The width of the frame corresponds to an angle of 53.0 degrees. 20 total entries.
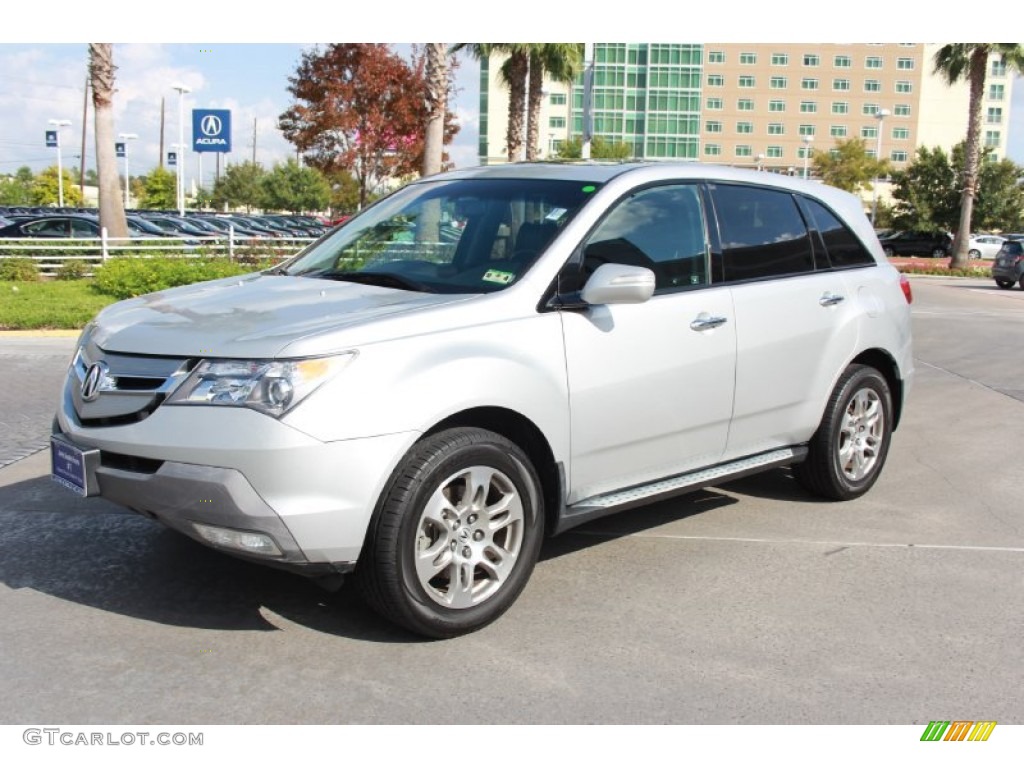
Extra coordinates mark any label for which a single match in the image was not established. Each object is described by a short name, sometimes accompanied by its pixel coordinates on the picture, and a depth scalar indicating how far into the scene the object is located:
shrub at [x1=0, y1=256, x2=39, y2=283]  19.50
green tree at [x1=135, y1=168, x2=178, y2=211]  81.00
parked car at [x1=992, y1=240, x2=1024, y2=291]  29.22
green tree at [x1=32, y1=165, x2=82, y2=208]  81.50
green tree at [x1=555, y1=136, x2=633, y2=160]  68.81
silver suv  3.60
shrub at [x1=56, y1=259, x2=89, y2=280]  20.27
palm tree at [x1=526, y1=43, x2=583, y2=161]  29.31
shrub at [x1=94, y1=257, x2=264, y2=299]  16.28
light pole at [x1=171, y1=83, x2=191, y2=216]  39.26
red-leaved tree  25.56
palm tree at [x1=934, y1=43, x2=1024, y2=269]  35.97
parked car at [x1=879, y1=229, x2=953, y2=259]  50.91
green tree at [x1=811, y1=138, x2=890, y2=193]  67.50
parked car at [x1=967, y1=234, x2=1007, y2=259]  48.56
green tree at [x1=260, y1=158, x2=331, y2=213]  74.81
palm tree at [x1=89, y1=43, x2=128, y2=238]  20.00
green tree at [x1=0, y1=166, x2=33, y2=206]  88.31
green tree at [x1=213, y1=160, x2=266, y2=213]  78.88
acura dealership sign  23.84
